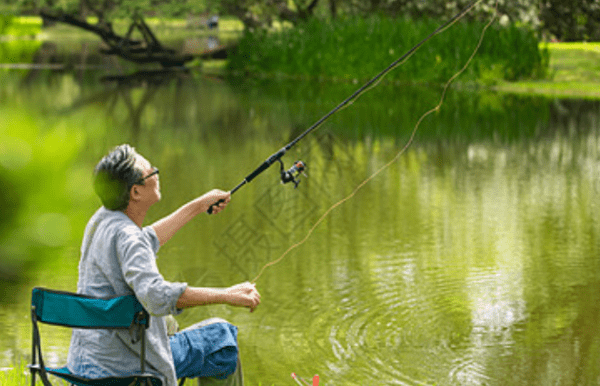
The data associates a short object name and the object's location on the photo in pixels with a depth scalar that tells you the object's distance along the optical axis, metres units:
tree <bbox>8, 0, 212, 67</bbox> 50.87
